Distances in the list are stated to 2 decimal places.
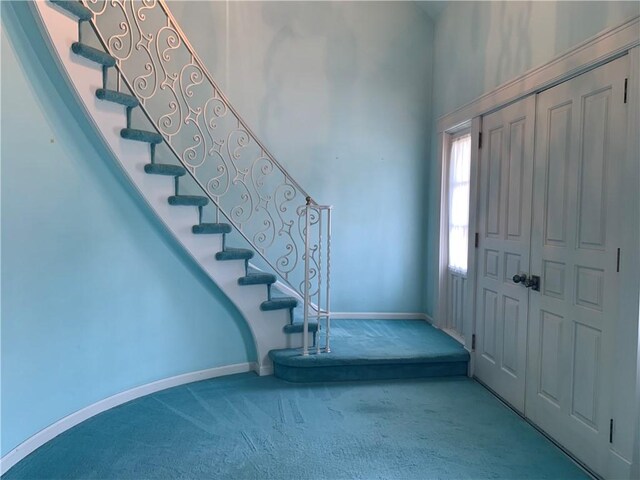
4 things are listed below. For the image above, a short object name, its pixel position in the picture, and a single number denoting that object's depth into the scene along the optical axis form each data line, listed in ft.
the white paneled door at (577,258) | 7.48
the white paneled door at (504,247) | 9.87
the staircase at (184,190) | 8.16
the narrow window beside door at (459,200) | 13.42
